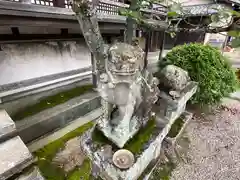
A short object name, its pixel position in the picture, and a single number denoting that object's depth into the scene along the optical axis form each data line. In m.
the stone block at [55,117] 2.17
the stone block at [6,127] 1.51
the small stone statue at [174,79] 2.08
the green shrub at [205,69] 2.92
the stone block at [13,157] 1.31
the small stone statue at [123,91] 1.02
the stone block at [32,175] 1.40
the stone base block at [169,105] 2.11
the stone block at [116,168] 1.28
